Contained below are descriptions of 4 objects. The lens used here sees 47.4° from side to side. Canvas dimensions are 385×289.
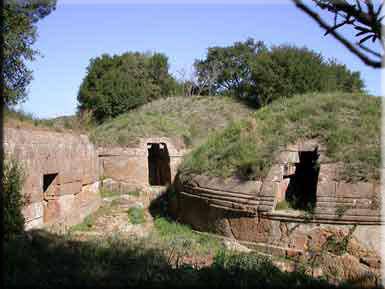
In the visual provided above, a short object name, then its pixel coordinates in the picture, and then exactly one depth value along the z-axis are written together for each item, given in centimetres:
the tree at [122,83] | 2720
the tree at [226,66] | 3350
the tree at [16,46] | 1236
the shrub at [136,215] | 1267
